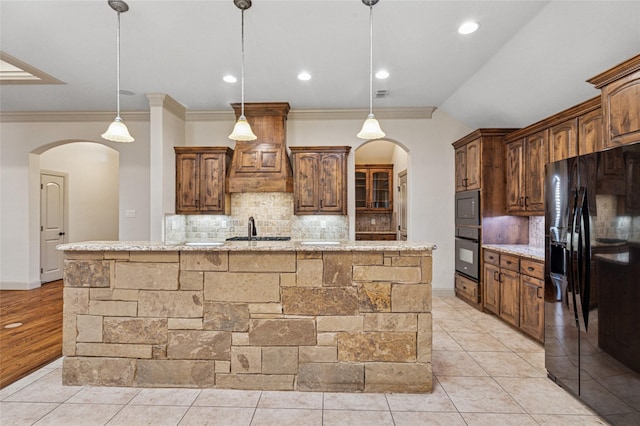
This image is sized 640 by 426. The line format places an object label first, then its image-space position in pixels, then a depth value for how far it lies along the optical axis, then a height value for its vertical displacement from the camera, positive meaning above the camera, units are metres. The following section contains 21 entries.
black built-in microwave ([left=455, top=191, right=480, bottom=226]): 4.25 +0.05
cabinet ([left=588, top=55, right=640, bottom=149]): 2.07 +0.76
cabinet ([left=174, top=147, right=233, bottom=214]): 4.86 +0.51
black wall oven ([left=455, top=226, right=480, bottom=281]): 4.28 -0.57
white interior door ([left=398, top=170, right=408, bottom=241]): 5.94 +0.13
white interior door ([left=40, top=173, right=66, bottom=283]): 5.68 -0.21
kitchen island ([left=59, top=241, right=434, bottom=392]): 2.31 -0.77
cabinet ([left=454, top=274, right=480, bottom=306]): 4.29 -1.12
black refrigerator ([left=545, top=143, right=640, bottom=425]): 1.77 -0.44
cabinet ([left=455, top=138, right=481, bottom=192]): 4.29 +0.66
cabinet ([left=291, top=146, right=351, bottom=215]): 4.82 +0.50
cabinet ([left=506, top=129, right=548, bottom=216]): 3.55 +0.46
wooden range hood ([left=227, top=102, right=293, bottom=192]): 4.71 +0.86
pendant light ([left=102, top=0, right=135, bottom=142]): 2.79 +0.72
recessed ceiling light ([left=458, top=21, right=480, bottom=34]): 2.84 +1.69
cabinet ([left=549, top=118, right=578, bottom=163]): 3.08 +0.73
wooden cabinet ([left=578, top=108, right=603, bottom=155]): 2.80 +0.73
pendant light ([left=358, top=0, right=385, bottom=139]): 2.72 +0.72
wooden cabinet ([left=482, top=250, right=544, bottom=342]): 3.15 -0.89
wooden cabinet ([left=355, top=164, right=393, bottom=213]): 7.73 +0.59
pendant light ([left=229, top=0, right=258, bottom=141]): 2.86 +0.74
